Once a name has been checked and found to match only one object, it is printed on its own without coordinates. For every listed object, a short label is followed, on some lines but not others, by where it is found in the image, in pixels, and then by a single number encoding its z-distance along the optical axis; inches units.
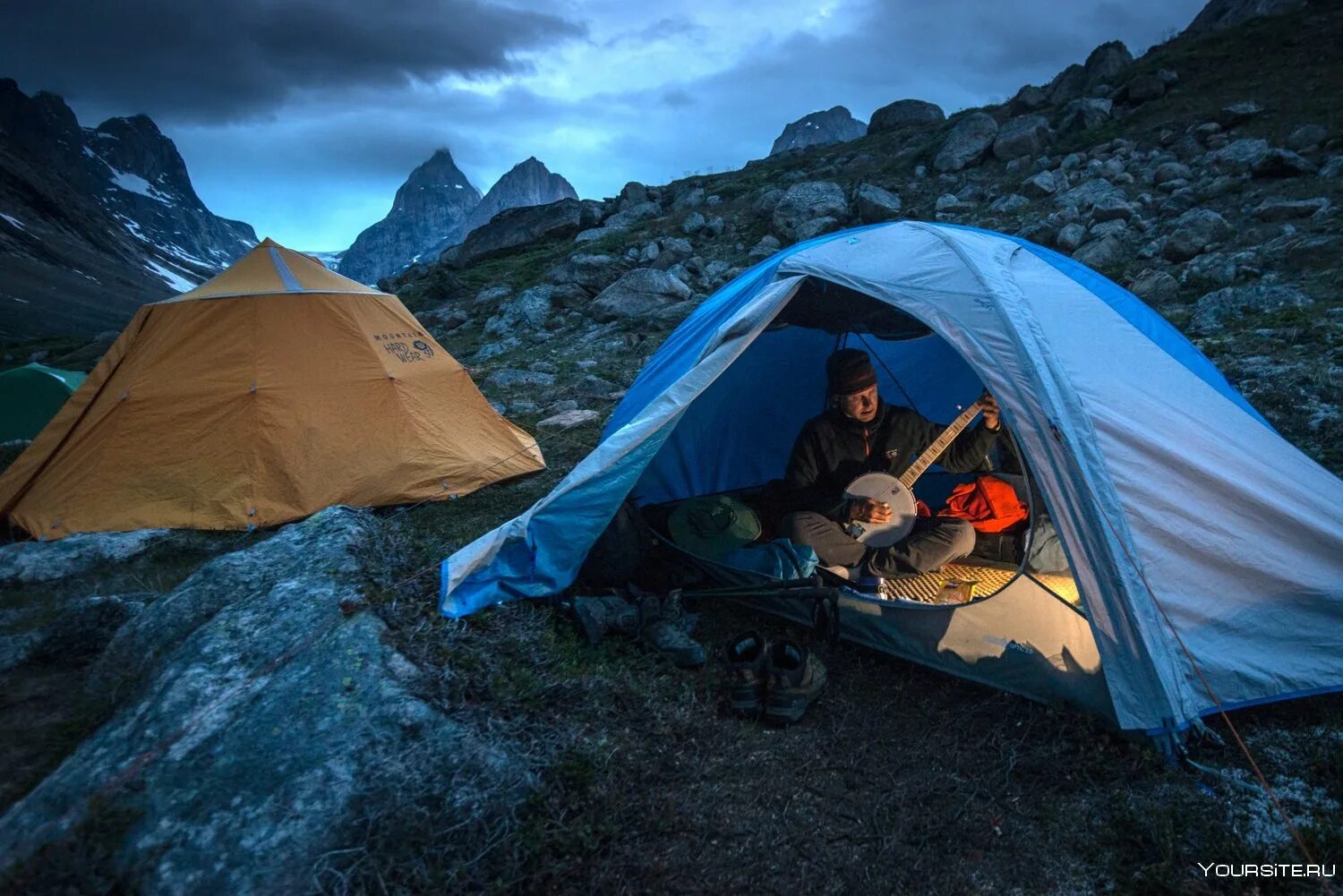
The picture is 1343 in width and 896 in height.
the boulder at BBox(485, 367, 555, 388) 491.8
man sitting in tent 187.9
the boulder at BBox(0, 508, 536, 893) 99.8
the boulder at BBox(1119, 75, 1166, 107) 756.6
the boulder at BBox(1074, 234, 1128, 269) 482.6
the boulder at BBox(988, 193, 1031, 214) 634.8
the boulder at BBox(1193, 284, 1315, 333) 356.5
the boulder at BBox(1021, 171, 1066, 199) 642.2
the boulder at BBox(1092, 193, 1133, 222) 524.4
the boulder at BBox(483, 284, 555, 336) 714.8
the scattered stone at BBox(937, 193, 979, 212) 692.7
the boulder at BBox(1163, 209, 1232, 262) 453.4
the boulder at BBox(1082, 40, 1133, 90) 871.1
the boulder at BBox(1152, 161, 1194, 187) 576.1
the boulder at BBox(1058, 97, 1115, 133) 750.5
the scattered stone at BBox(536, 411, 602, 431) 382.0
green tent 445.4
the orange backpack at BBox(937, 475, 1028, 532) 200.4
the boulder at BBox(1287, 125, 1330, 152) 540.4
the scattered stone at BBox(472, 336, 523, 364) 633.6
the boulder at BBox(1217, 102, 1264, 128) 636.7
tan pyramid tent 262.7
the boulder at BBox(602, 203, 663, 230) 1073.5
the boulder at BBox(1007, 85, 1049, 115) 880.9
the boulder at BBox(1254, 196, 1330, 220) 451.8
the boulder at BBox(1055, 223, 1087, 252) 521.7
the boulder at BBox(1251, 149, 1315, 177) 510.0
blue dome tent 134.1
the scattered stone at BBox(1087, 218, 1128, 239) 502.9
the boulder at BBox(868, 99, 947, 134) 1156.5
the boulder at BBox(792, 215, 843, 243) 711.1
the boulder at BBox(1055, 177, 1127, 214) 560.7
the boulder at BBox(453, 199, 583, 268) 1182.9
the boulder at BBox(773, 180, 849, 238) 743.7
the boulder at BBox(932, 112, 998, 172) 792.9
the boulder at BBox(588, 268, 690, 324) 648.4
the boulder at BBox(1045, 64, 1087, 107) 884.6
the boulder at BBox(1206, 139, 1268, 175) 550.0
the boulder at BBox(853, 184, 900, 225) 720.2
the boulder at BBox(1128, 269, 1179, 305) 414.0
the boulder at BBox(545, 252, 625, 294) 770.2
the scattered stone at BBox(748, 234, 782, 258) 716.7
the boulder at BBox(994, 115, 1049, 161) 746.2
